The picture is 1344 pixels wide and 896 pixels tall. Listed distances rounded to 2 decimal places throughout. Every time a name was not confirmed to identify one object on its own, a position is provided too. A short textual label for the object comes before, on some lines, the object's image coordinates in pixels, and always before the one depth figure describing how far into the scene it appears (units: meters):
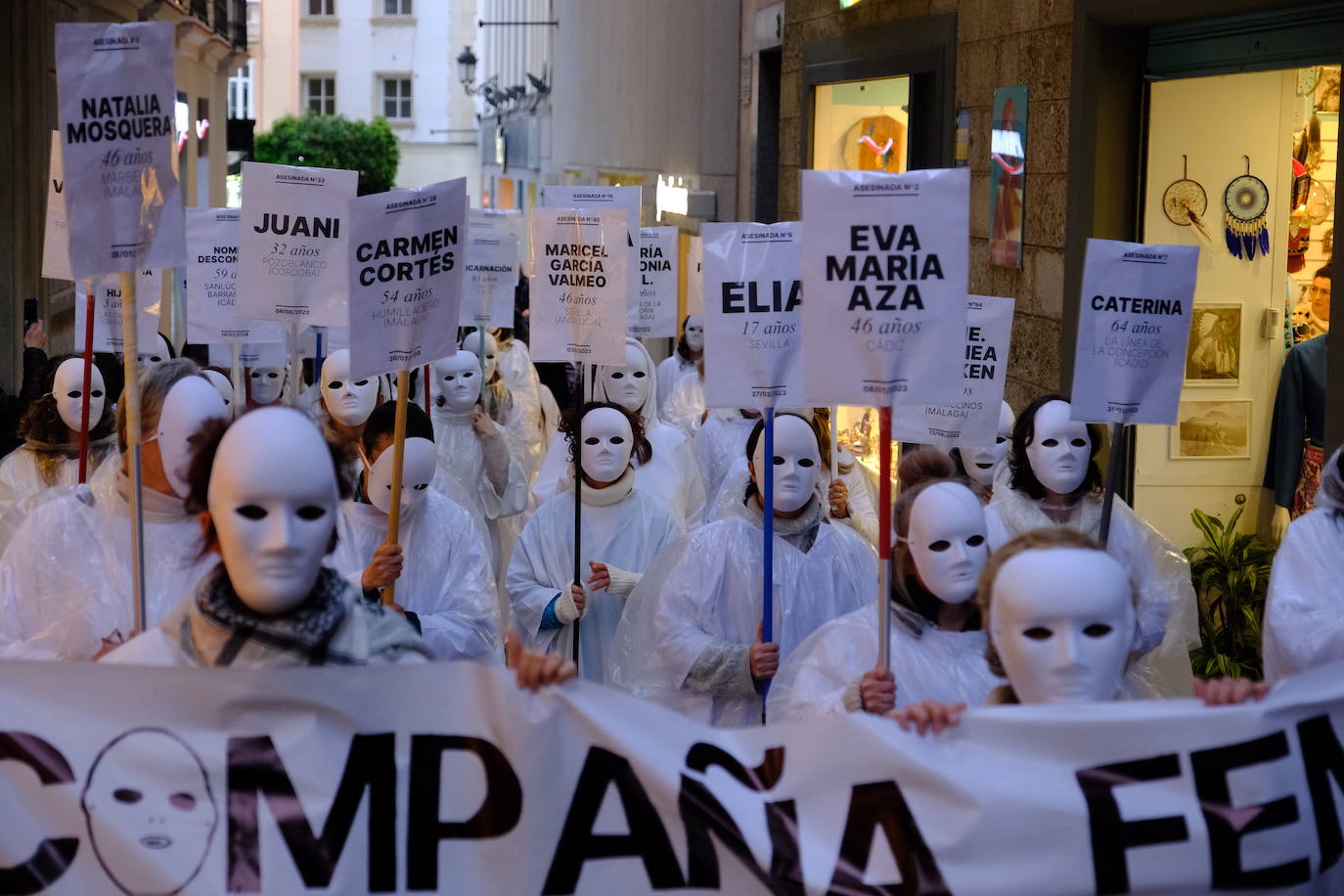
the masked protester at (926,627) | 4.70
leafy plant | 7.83
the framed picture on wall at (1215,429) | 9.61
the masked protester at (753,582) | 5.79
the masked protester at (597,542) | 7.04
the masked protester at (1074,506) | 6.47
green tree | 46.50
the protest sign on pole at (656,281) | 11.16
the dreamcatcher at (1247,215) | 9.25
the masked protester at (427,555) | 5.83
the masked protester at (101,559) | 5.07
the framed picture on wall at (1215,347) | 9.53
